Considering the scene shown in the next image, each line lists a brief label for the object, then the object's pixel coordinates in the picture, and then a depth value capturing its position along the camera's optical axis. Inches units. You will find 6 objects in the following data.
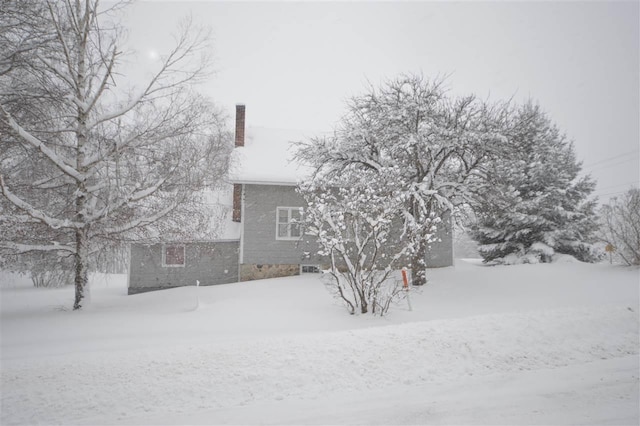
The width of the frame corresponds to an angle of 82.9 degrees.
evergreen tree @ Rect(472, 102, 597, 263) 719.7
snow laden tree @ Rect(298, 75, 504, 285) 486.0
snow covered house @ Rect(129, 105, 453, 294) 649.6
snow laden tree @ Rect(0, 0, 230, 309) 351.3
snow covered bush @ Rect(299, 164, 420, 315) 367.2
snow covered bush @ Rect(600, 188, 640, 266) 534.0
